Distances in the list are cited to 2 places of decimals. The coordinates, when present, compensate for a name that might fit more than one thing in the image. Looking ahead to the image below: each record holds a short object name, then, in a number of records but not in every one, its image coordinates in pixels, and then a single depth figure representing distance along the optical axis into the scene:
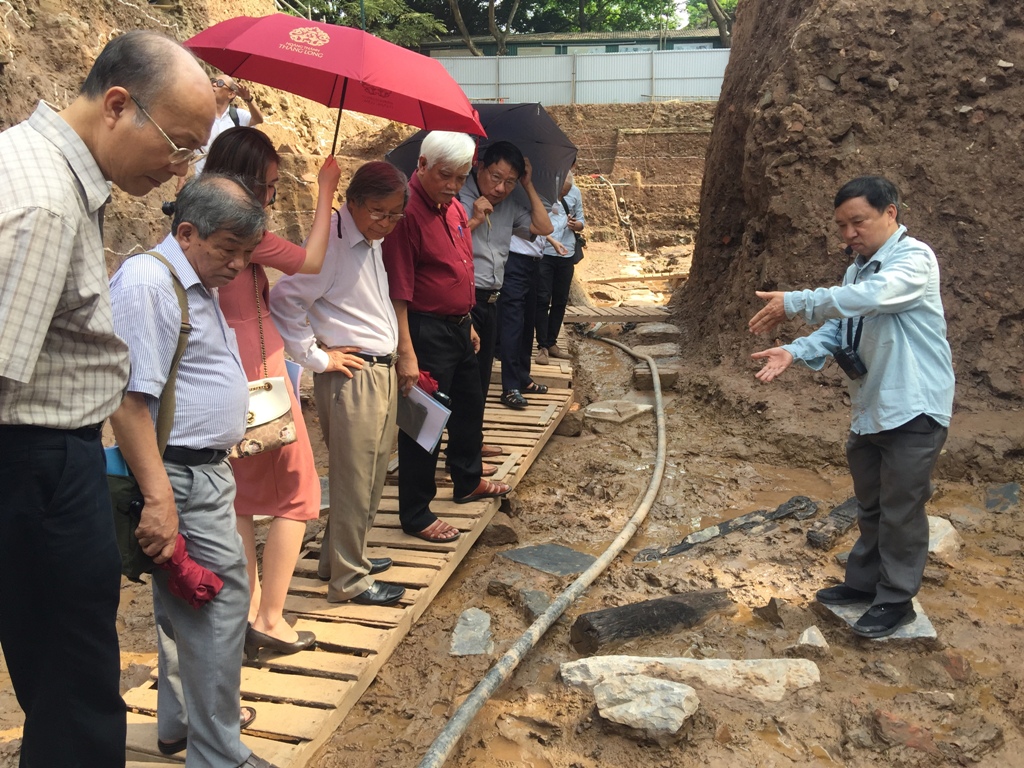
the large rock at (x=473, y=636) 3.37
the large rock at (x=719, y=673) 3.00
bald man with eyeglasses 1.48
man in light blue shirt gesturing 3.07
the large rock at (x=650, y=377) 7.16
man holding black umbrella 4.47
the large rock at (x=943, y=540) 4.02
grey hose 2.50
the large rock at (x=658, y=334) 8.99
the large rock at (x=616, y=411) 6.54
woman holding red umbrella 2.59
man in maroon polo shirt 3.48
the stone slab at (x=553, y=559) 4.07
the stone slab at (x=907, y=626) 3.25
